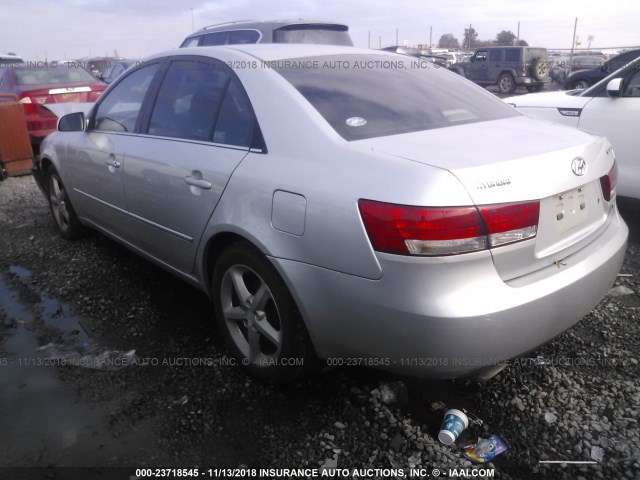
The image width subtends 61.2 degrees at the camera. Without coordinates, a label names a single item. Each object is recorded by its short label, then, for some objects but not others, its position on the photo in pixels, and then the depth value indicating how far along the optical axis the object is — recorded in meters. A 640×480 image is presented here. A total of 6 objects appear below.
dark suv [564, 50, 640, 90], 15.46
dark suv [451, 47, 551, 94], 20.91
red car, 8.53
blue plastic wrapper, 2.19
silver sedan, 1.94
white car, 4.62
